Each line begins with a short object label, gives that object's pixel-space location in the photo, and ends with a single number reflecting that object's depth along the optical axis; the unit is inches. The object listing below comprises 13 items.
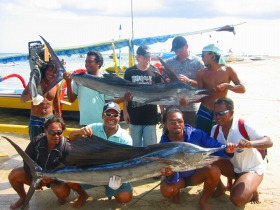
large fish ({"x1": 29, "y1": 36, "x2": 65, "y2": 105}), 144.1
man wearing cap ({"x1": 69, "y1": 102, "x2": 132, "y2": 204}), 133.6
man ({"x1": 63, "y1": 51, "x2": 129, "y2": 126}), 159.5
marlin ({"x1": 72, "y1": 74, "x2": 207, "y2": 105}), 144.9
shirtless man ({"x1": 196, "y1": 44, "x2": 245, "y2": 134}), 151.2
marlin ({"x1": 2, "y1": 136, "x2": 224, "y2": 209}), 116.0
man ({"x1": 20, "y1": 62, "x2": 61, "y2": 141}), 159.0
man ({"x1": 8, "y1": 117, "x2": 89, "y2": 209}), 133.3
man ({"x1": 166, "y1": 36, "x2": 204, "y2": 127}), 167.6
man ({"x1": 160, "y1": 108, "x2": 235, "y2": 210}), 130.4
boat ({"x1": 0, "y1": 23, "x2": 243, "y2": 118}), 318.3
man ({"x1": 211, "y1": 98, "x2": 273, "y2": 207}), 128.8
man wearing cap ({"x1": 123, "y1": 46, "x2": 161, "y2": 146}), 162.1
